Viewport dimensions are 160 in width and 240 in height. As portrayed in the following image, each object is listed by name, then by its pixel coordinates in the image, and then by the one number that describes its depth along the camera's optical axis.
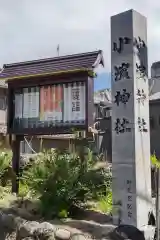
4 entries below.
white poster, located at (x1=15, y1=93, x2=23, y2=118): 9.97
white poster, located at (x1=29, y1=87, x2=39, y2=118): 9.66
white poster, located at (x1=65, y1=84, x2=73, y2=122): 9.04
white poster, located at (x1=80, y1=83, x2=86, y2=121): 8.79
